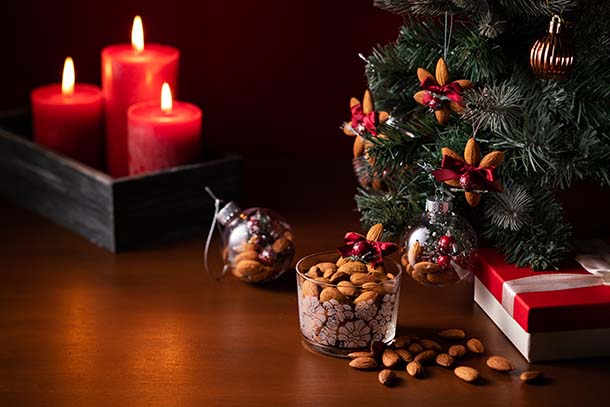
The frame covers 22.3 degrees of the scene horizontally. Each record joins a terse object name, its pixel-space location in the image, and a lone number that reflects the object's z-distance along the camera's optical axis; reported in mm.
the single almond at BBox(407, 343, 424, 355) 1324
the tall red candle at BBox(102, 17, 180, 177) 1674
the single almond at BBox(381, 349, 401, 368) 1301
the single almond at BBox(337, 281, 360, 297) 1303
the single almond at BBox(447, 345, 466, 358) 1322
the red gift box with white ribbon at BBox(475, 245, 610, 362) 1307
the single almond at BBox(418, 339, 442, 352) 1330
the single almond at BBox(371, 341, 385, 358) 1313
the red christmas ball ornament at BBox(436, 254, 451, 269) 1385
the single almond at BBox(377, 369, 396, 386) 1278
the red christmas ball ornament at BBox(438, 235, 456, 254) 1377
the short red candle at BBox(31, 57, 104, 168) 1676
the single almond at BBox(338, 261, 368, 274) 1340
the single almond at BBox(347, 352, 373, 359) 1311
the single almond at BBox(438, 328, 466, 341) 1357
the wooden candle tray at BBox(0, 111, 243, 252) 1566
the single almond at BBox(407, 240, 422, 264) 1389
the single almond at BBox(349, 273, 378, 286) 1323
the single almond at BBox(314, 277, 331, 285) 1314
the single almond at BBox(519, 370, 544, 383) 1281
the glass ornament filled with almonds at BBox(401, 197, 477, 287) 1382
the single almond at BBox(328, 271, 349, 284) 1329
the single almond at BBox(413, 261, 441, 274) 1392
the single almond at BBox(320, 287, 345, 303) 1305
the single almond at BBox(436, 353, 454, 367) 1306
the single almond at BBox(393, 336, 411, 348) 1331
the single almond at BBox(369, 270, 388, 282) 1333
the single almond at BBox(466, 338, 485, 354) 1330
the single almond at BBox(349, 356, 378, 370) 1300
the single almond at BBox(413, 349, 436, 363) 1310
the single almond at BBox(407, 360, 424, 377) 1290
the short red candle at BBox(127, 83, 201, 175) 1617
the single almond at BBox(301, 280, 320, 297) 1315
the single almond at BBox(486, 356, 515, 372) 1298
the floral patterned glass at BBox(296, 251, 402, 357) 1310
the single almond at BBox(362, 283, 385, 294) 1309
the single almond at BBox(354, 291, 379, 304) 1308
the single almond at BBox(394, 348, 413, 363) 1311
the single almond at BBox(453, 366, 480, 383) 1281
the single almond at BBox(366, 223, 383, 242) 1398
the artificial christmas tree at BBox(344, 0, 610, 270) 1368
